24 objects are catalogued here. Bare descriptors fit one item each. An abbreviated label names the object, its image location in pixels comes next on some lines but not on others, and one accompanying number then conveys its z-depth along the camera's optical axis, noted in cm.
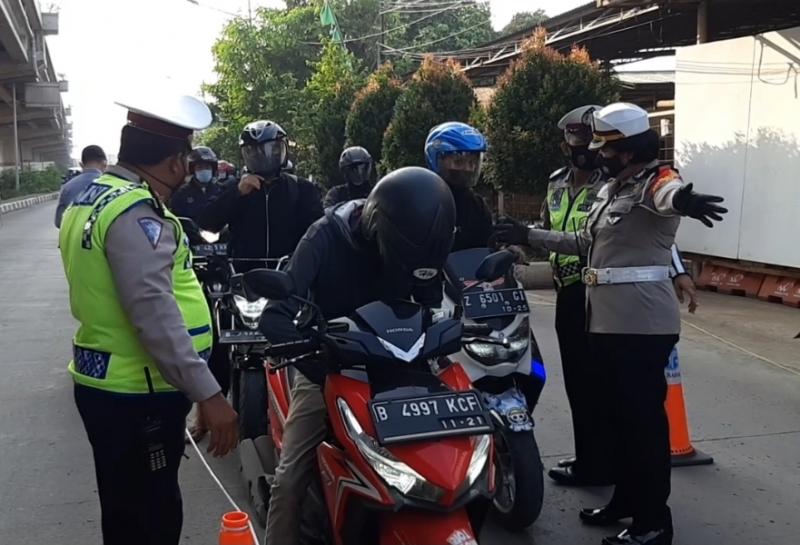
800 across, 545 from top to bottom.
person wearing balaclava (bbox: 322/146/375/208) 712
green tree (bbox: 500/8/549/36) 4950
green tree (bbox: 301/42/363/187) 2102
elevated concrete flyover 2888
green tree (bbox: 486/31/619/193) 1137
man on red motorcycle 263
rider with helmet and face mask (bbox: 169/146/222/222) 746
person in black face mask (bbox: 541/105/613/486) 448
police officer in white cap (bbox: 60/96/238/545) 244
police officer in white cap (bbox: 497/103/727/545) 365
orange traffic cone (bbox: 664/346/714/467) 475
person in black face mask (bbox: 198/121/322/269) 550
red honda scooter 234
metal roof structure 1267
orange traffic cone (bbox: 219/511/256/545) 248
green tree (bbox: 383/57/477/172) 1423
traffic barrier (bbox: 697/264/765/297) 1015
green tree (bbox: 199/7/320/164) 3150
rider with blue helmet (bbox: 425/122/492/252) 430
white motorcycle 378
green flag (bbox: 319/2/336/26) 2881
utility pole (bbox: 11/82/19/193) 4072
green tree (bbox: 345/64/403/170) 1805
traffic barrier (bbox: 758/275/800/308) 945
